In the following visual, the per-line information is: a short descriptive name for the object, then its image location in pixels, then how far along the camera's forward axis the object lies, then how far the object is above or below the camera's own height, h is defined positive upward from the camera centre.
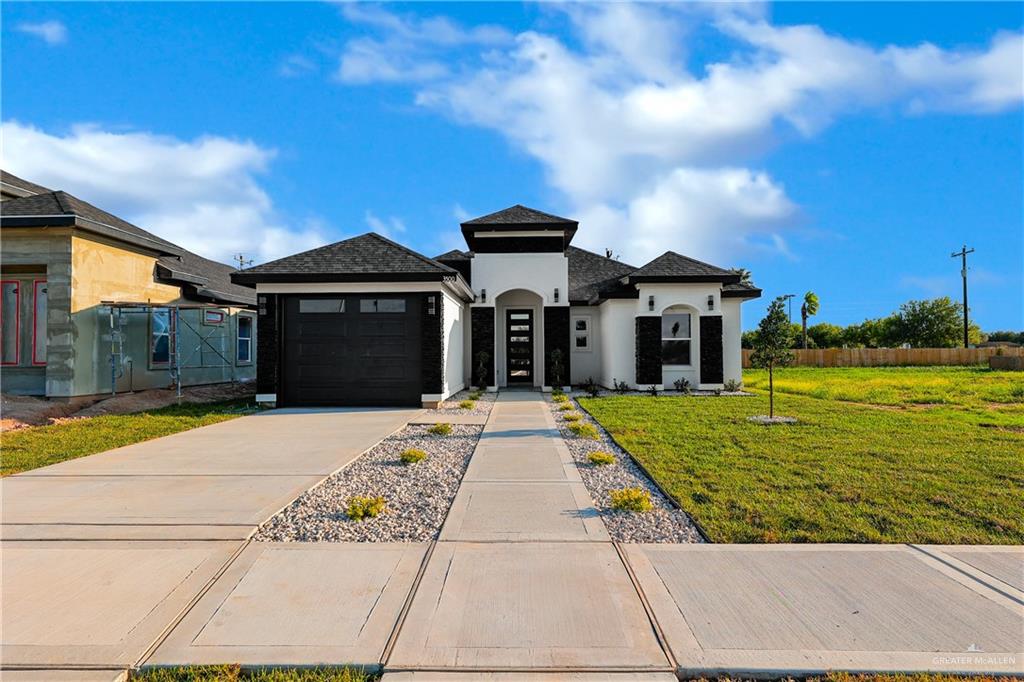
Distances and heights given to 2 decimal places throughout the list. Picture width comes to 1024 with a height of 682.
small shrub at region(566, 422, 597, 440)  8.84 -1.42
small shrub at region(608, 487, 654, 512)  4.91 -1.44
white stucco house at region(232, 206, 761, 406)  12.79 +0.89
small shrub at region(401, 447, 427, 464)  6.84 -1.39
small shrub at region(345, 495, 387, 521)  4.69 -1.43
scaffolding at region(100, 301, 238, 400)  13.03 +0.49
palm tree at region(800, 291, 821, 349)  53.16 +4.40
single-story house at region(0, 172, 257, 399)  12.03 +1.27
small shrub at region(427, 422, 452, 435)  9.03 -1.38
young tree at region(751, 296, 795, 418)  10.79 +0.20
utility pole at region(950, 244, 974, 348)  40.84 +6.78
